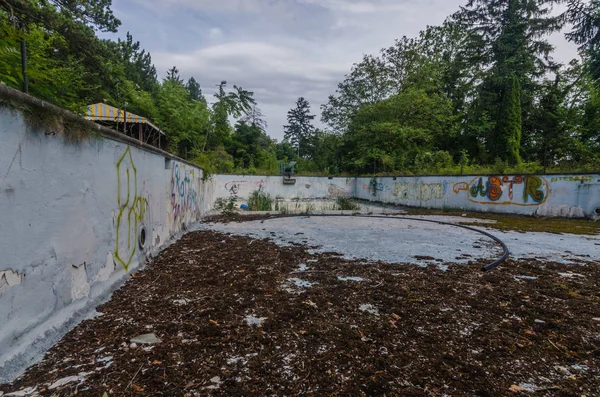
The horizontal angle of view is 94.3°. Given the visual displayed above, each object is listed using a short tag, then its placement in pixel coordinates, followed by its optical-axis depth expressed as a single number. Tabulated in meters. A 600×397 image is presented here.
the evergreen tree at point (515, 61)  18.27
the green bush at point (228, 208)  9.83
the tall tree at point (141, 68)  21.27
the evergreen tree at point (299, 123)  47.50
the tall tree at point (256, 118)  34.33
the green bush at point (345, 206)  12.17
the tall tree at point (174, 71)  36.66
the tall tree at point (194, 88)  42.91
